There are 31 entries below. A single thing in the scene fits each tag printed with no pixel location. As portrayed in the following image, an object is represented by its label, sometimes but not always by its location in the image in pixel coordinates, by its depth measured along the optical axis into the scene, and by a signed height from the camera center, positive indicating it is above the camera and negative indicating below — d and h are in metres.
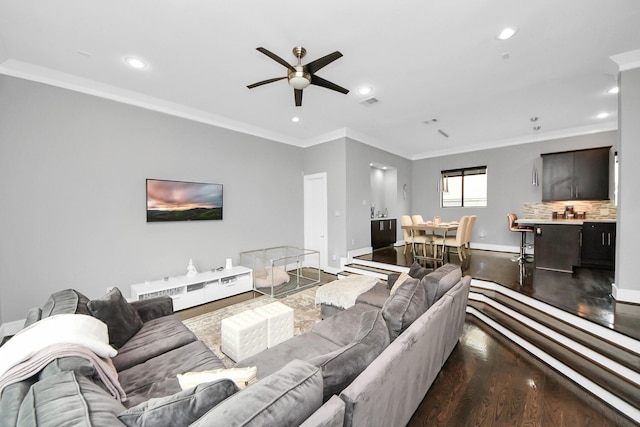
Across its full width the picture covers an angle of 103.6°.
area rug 3.00 -1.51
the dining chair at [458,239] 5.23 -0.65
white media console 3.77 -1.24
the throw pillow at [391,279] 3.25 -0.93
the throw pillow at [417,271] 2.99 -0.77
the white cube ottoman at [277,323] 2.70 -1.24
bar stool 5.26 -0.44
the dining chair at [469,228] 5.43 -0.44
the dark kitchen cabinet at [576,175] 5.30 +0.71
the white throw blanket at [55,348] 1.13 -0.68
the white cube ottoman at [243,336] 2.47 -1.27
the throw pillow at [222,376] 1.19 -0.80
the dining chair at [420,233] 5.45 -0.58
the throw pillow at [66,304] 1.81 -0.70
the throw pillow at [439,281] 2.24 -0.70
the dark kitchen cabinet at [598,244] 4.70 -0.71
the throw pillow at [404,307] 1.75 -0.73
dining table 5.24 -0.40
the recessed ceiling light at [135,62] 3.00 +1.82
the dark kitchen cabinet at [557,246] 4.32 -0.70
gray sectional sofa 0.89 -0.80
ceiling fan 2.44 +1.44
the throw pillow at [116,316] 2.02 -0.88
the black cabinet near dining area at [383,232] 6.87 -0.67
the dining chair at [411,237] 5.53 -0.63
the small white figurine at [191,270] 4.29 -1.01
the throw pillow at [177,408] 0.90 -0.72
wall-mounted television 4.06 +0.18
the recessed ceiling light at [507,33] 2.53 +1.79
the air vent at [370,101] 4.11 +1.80
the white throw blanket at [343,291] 3.15 -1.07
